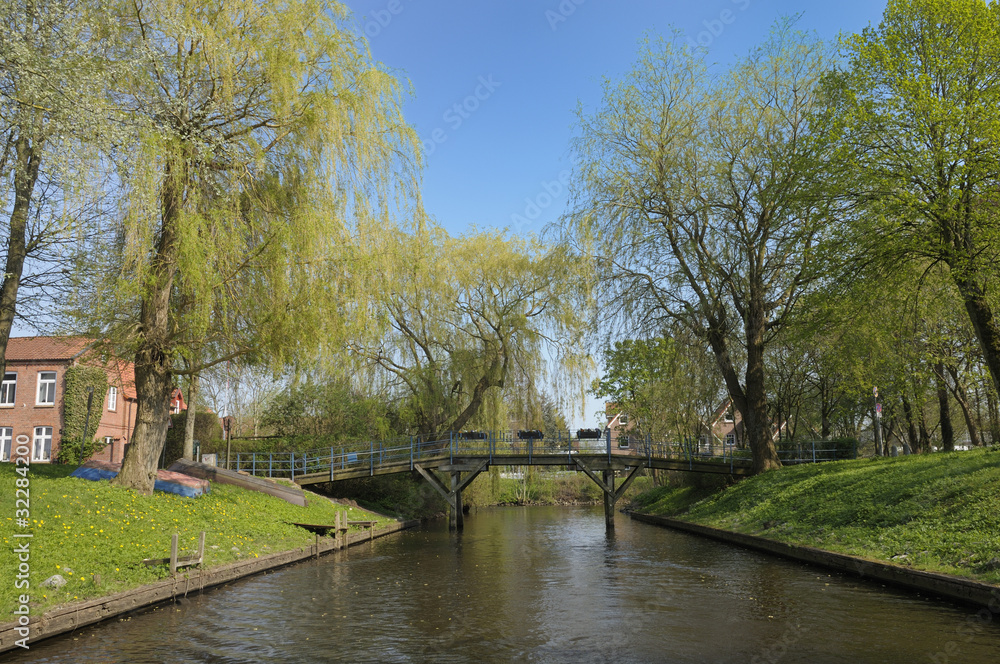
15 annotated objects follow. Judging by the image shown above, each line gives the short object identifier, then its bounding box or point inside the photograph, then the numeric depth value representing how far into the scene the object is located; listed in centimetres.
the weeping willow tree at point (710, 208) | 2362
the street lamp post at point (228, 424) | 2659
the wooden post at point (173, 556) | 1139
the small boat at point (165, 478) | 1692
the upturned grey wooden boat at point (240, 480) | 2130
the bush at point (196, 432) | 3002
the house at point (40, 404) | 3294
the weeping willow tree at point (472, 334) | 2944
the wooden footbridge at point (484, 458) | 2833
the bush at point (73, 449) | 3048
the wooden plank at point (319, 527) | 1955
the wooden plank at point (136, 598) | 824
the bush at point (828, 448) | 2923
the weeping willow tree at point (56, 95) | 989
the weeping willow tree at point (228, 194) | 1386
